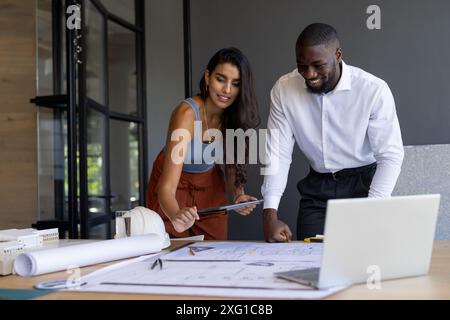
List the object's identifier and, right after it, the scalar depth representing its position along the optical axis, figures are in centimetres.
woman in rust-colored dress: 201
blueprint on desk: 100
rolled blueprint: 120
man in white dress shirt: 203
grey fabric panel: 260
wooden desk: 97
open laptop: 97
